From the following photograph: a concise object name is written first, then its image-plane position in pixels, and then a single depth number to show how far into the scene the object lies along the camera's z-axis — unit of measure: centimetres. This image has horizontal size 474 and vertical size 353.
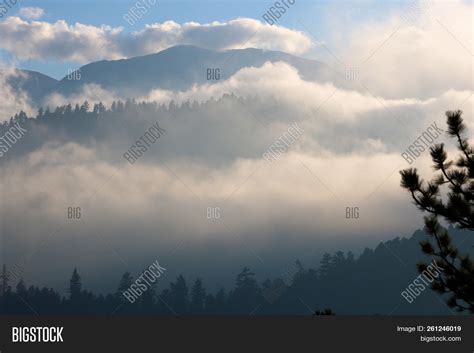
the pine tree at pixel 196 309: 19515
